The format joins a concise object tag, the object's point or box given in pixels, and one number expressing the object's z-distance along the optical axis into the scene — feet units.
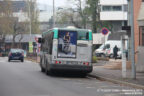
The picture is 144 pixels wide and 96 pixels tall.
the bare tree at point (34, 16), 271.20
